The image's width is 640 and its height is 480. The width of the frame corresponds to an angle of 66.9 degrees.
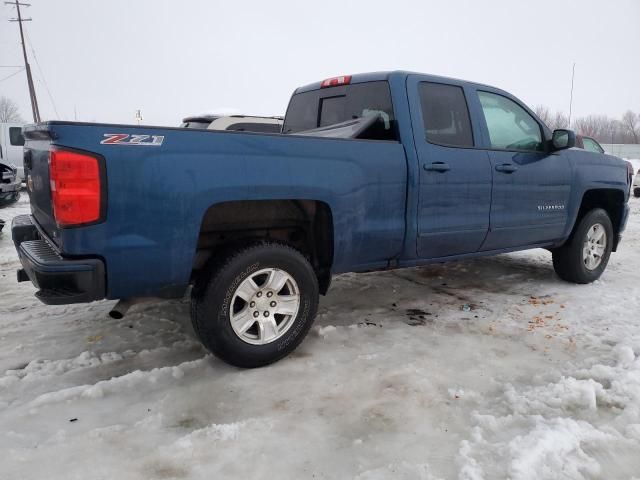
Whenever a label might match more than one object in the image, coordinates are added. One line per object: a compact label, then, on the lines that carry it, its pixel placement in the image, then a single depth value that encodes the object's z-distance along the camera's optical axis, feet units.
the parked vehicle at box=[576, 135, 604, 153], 48.24
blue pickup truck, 8.04
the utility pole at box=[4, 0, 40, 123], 88.43
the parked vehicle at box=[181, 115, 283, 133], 27.58
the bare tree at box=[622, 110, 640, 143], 294.87
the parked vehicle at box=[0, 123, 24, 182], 47.96
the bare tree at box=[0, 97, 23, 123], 217.97
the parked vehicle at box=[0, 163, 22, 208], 30.73
